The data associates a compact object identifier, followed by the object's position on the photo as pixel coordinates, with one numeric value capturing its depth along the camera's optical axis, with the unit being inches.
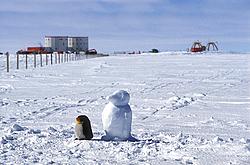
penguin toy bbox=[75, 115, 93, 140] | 315.0
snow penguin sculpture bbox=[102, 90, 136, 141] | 317.4
